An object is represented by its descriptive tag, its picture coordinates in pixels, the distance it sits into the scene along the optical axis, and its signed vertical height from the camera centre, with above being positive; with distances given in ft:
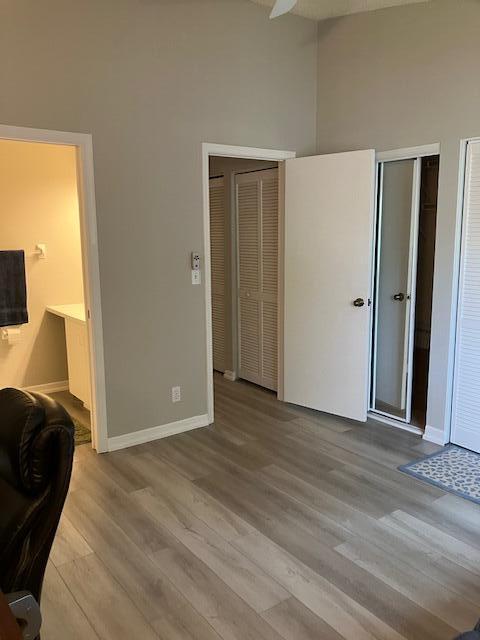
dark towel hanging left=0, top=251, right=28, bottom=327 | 14.20 -1.16
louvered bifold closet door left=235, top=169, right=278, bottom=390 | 15.60 -0.88
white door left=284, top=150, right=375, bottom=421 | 12.94 -0.87
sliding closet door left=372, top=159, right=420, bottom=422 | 12.72 -1.04
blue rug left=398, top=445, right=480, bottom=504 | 10.25 -4.66
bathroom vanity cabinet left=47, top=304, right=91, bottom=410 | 13.80 -2.84
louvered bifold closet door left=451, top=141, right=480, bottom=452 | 11.27 -1.78
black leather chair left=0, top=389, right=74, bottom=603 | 4.39 -2.10
